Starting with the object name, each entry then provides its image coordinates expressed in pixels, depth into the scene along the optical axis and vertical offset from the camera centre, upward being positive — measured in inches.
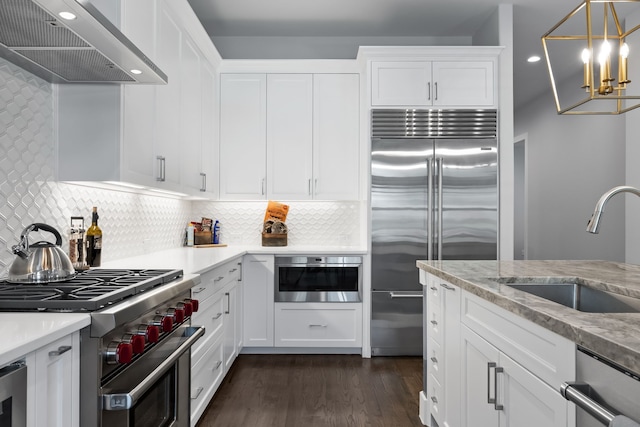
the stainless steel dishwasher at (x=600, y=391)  31.8 -13.9
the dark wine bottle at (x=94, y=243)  86.1 -5.1
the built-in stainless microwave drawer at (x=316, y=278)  140.5 -19.5
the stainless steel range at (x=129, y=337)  46.8 -15.1
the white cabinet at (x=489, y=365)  43.2 -19.3
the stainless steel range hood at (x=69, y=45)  49.2 +24.2
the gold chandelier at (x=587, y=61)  63.9 +66.4
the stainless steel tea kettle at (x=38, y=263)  59.9 -6.5
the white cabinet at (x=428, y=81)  142.2 +46.2
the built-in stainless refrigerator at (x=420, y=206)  140.3 +4.5
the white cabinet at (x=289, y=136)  153.6 +30.0
